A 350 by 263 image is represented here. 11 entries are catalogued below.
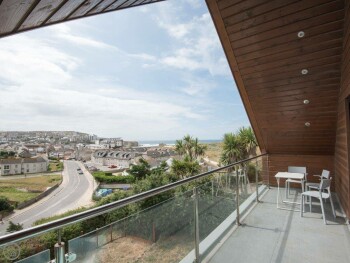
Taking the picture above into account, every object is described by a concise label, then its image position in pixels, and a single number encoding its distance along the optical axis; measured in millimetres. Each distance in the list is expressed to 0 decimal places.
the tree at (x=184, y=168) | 21719
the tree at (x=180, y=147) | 31281
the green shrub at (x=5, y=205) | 38631
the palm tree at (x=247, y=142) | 18859
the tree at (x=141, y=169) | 34500
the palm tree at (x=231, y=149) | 18953
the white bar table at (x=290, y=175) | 5009
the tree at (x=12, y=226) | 22866
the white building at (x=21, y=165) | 63125
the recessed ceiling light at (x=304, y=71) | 4468
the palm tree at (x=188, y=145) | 31512
